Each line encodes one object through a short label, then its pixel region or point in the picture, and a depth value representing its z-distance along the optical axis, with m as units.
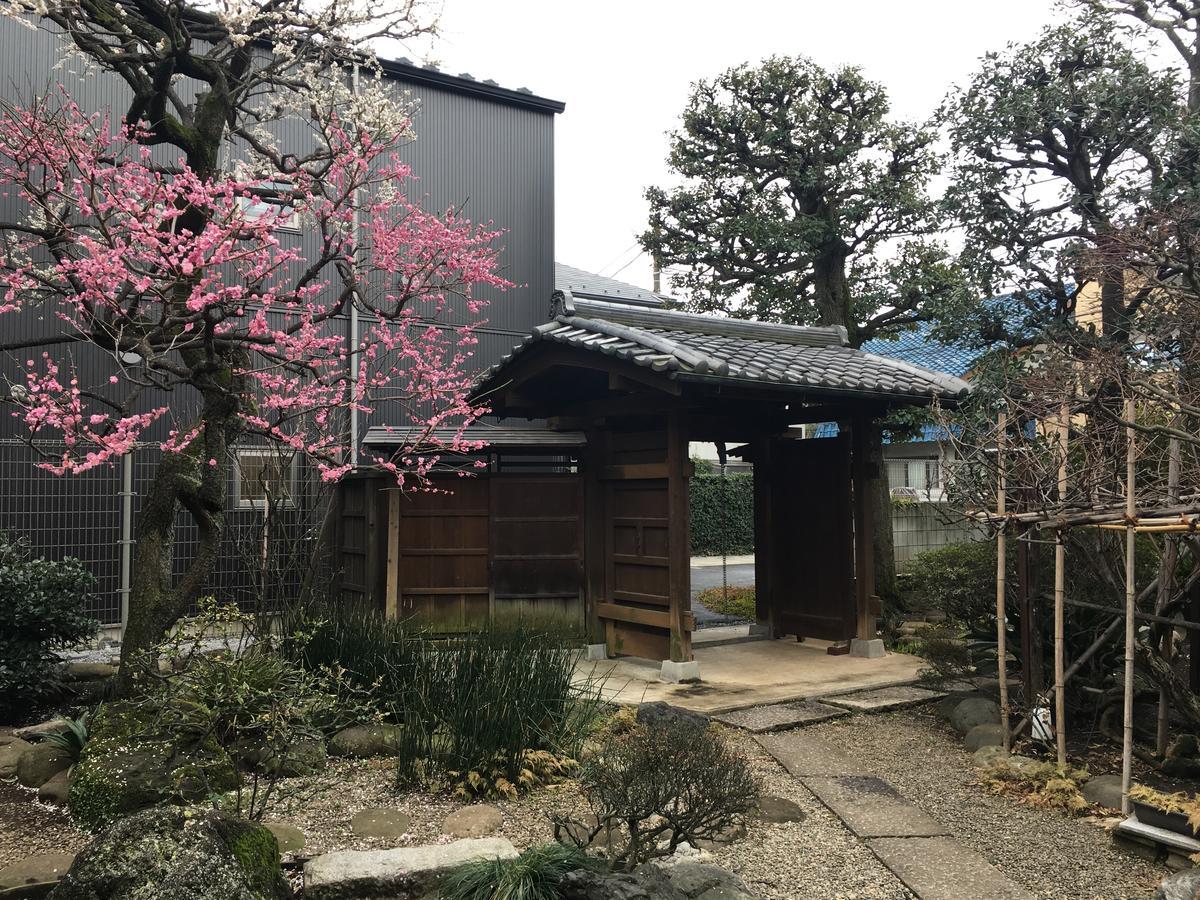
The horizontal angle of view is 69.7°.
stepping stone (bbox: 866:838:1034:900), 3.39
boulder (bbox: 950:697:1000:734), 5.49
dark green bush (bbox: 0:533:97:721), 5.44
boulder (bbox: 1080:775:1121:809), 4.24
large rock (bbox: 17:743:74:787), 4.55
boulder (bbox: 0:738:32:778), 4.64
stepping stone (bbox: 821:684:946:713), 6.02
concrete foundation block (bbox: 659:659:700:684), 6.83
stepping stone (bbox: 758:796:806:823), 4.15
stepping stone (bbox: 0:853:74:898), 3.28
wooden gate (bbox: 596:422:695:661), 6.95
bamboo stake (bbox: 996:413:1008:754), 4.91
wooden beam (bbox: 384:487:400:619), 7.88
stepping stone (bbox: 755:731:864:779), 4.84
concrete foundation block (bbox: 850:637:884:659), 7.83
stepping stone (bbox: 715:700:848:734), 5.57
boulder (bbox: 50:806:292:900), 2.65
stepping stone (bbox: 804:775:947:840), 4.01
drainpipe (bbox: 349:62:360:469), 9.11
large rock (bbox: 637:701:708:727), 4.71
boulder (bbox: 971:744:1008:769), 4.79
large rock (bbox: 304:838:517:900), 3.21
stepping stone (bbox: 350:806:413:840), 3.82
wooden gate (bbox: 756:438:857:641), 7.99
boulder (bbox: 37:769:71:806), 4.29
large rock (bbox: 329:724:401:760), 4.82
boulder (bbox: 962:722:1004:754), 5.14
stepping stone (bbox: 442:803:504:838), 3.78
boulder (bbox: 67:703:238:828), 3.90
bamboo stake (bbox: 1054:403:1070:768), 4.51
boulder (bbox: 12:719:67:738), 5.00
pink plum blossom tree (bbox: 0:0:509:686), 4.94
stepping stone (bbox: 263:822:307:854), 3.60
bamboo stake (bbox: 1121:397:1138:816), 3.97
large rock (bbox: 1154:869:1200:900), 3.03
